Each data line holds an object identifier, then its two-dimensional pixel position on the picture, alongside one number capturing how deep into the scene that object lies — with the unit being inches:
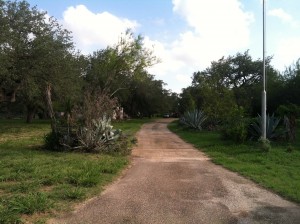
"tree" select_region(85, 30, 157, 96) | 1224.4
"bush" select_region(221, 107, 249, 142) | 526.1
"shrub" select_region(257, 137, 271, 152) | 440.9
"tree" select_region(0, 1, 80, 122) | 607.0
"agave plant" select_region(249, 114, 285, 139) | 539.3
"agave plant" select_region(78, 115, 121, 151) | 403.0
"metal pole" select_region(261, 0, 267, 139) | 460.6
